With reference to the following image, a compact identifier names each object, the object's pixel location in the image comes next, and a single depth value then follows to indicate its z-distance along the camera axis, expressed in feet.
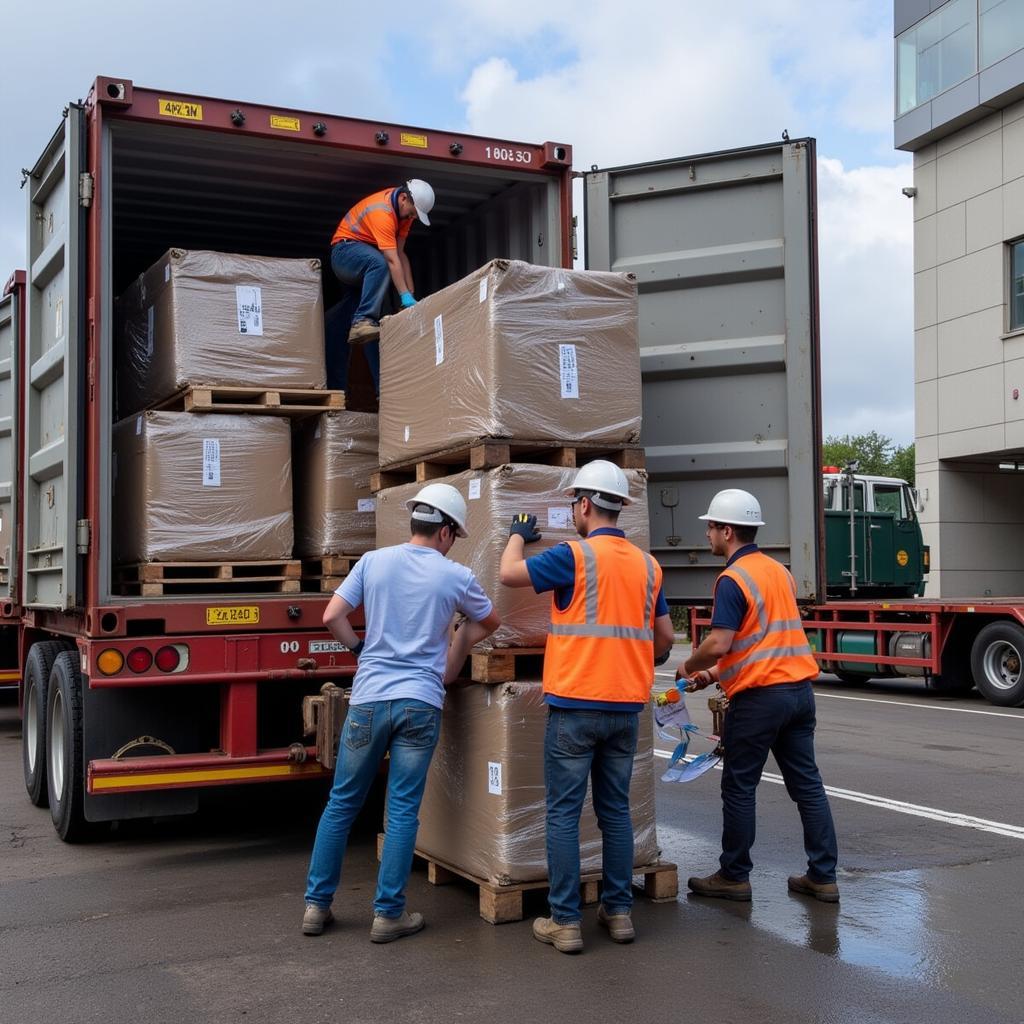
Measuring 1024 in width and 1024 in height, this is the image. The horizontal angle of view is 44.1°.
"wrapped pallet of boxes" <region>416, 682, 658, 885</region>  16.79
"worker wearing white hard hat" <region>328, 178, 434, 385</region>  24.12
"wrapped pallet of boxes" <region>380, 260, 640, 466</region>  17.75
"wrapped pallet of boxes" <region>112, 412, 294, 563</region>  21.34
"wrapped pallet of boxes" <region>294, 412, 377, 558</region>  22.49
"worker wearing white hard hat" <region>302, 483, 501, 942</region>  16.39
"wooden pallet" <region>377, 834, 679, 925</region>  16.69
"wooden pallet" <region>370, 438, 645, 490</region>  17.52
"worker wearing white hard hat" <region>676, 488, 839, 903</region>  17.78
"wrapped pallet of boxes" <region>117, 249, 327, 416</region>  22.03
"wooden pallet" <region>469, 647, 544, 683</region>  17.08
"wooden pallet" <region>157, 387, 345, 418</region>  21.61
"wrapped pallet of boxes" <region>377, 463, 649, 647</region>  17.33
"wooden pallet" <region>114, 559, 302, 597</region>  21.12
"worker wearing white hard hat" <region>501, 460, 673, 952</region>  15.78
